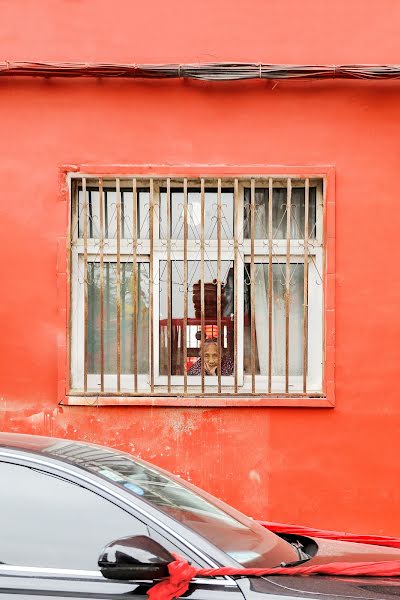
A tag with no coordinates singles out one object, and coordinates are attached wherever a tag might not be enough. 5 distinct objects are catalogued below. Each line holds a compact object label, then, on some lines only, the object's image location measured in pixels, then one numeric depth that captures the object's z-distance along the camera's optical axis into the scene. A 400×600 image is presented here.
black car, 2.90
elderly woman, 6.54
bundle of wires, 6.30
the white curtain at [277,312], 6.58
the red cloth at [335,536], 4.11
